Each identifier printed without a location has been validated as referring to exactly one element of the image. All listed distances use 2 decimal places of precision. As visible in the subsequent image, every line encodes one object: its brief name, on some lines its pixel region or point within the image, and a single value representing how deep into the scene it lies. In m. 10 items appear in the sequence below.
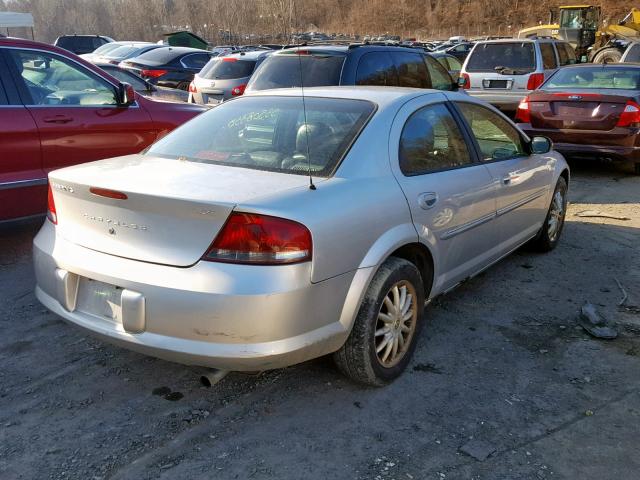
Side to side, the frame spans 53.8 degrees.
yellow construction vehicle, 27.81
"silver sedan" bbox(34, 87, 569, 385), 2.71
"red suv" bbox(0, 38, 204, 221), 5.15
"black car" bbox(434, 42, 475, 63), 29.31
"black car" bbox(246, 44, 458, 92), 7.43
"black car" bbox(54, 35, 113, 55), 25.25
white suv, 11.92
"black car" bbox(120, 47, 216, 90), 15.52
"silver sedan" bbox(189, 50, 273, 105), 11.06
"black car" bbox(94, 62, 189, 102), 10.35
